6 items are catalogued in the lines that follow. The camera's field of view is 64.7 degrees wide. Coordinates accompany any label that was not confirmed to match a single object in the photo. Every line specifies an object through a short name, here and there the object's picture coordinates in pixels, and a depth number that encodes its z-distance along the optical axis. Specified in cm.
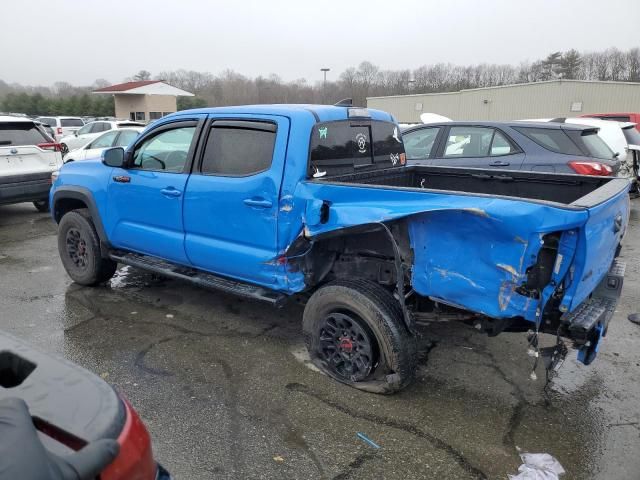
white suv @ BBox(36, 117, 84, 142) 2592
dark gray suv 666
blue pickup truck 272
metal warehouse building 2702
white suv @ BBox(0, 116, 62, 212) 845
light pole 4082
